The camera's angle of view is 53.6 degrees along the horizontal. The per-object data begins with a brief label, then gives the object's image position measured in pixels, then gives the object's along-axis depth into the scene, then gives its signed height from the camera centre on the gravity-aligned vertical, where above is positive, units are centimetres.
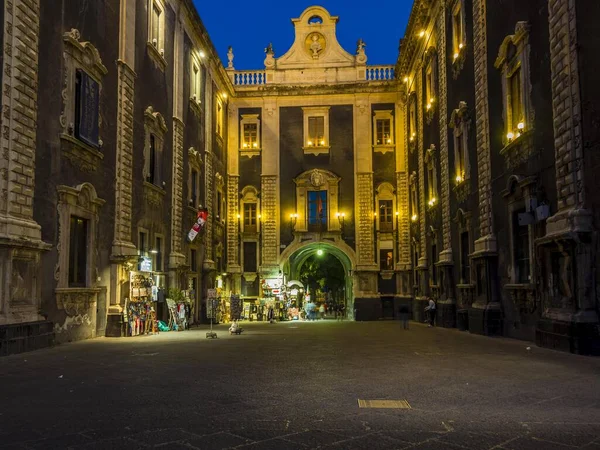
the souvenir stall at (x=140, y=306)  1884 -63
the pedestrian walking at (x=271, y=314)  3341 -156
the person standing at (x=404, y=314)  2364 -118
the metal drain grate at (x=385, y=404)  713 -144
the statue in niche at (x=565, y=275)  1291 +20
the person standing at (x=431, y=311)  2599 -114
